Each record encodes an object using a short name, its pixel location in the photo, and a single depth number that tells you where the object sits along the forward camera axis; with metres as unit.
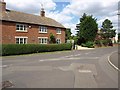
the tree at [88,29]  26.27
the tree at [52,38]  18.90
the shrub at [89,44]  25.23
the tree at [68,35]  28.32
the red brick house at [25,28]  14.93
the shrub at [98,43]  28.05
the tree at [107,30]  36.99
